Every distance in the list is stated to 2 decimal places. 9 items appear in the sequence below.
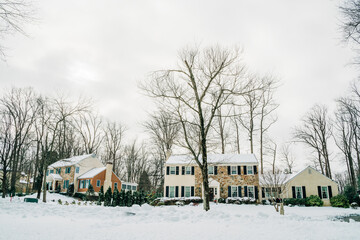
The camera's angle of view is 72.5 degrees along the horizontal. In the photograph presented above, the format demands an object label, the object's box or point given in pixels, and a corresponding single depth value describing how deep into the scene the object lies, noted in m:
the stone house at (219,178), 25.94
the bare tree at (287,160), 33.15
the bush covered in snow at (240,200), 24.36
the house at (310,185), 24.14
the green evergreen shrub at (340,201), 21.71
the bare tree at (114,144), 38.50
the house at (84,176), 30.22
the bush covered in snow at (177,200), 23.53
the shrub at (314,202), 22.69
